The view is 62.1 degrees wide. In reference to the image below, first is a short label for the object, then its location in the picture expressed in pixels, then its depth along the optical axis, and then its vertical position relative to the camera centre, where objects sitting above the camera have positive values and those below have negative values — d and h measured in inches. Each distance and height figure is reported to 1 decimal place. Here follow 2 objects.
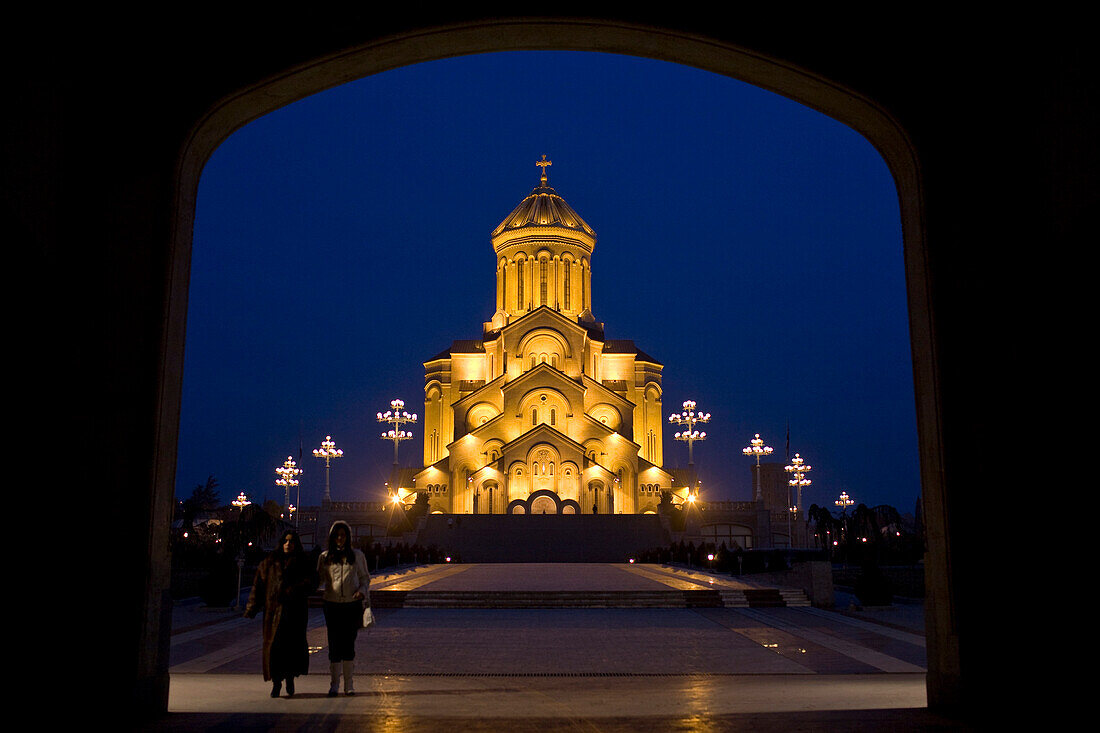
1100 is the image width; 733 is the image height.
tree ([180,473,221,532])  1579.7 +60.3
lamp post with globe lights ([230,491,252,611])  604.6 -23.3
